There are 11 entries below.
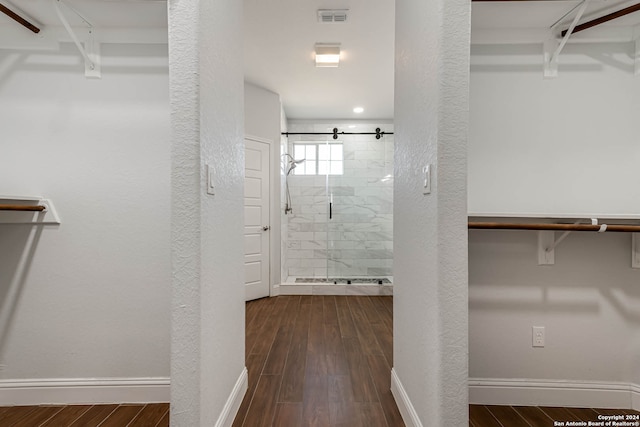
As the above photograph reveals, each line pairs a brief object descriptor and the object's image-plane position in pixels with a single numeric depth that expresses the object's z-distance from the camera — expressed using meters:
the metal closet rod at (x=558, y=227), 1.49
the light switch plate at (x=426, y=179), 1.21
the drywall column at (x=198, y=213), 1.12
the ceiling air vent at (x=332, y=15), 2.23
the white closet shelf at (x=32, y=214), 1.71
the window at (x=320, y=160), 4.58
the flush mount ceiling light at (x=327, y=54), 2.67
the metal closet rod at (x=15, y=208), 1.52
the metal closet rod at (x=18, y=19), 1.55
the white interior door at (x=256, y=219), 3.72
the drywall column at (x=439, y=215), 1.10
